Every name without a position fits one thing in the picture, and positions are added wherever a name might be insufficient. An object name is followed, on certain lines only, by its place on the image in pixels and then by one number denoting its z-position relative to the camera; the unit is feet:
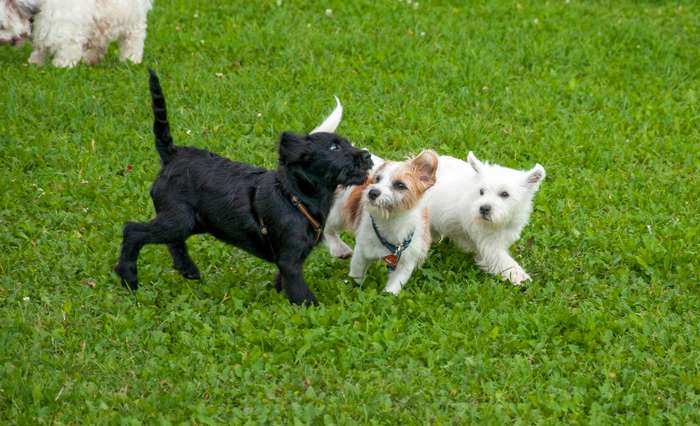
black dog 38.63
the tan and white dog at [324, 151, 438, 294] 40.91
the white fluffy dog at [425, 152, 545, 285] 43.09
